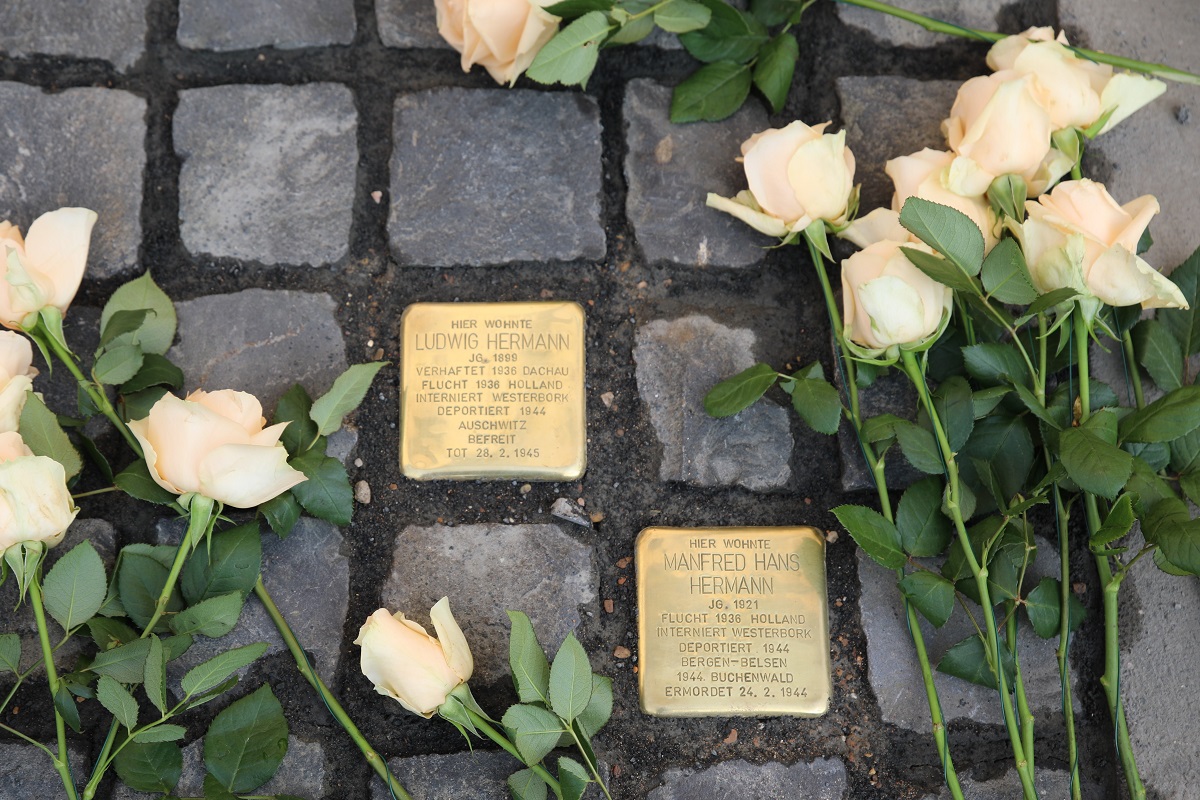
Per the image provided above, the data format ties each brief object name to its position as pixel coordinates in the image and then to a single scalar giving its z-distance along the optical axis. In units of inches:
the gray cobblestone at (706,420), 45.3
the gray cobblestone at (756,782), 42.9
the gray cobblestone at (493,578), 43.8
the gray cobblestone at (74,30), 48.6
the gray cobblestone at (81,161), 46.7
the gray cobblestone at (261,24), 48.9
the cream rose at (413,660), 38.1
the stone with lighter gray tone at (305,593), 43.3
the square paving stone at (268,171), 46.9
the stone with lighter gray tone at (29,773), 41.7
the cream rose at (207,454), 36.6
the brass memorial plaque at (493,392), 44.5
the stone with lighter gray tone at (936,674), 43.6
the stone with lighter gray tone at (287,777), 42.0
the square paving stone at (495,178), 47.1
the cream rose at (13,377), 37.7
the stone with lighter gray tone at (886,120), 47.9
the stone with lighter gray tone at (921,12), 49.8
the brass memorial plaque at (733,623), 42.9
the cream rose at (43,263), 38.6
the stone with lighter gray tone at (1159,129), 47.8
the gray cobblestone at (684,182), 47.3
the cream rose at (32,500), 34.1
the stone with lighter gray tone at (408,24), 49.3
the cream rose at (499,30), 42.3
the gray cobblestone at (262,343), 45.3
